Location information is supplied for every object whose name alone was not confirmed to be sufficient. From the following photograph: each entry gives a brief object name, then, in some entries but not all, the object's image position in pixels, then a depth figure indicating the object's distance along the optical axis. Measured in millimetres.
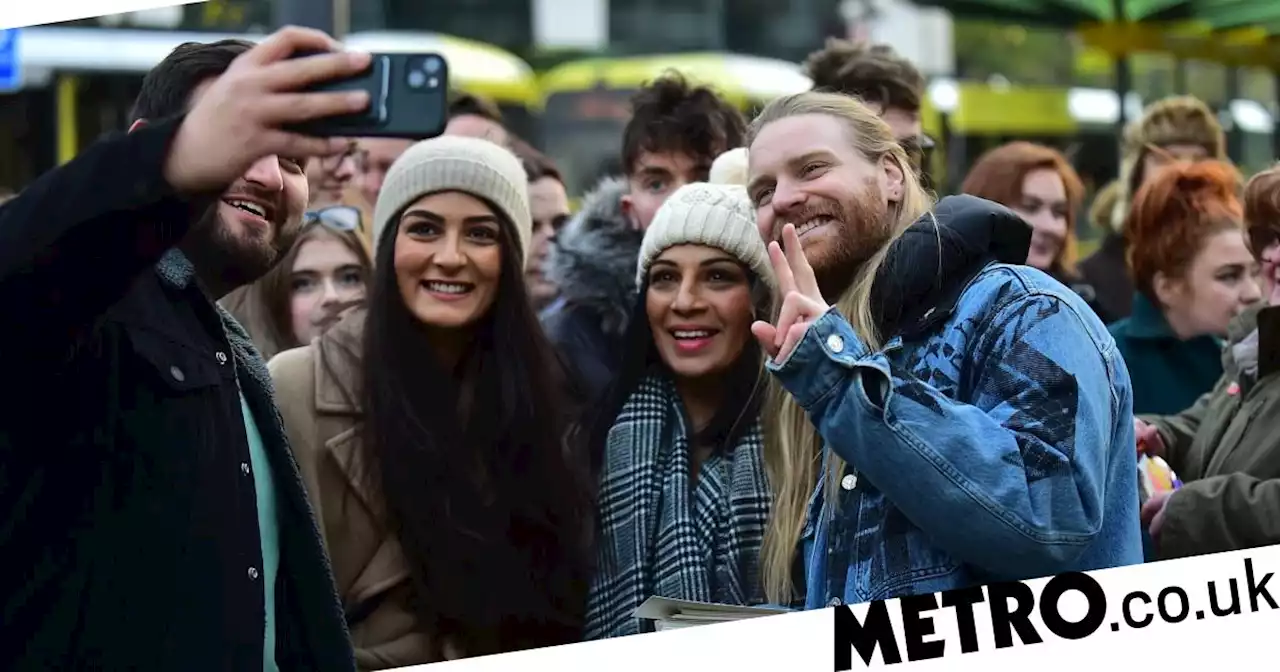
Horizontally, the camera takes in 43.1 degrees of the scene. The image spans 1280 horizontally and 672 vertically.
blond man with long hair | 1800
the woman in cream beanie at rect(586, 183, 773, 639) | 2340
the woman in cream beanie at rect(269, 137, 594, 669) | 2365
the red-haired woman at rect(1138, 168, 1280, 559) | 2426
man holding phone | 1625
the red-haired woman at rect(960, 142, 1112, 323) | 2943
